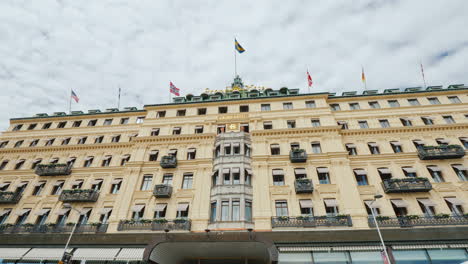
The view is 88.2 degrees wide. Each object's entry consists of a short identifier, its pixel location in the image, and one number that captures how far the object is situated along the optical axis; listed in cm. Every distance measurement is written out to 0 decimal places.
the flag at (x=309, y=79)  3389
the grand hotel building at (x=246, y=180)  2050
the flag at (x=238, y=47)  3478
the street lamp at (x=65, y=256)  1958
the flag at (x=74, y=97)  3487
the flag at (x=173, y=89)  3441
